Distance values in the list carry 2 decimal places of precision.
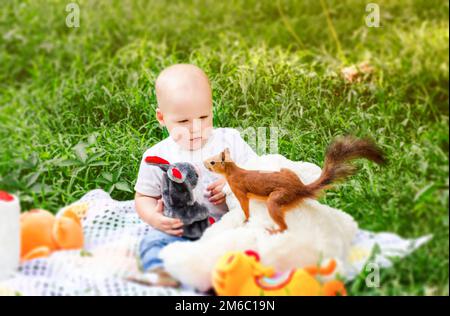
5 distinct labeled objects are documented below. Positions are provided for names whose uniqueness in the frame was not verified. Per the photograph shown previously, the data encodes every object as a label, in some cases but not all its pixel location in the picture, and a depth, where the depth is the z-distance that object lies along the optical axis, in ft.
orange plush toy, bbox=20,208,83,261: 9.76
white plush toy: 9.55
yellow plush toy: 9.44
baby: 10.13
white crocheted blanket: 9.62
